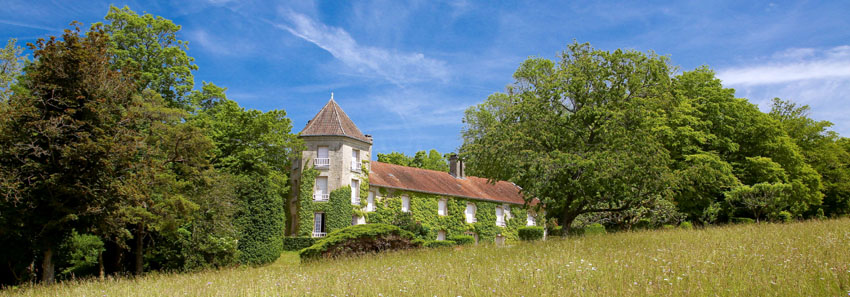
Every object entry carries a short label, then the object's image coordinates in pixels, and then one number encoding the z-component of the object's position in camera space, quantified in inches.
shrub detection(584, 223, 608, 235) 1378.0
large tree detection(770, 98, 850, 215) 1486.2
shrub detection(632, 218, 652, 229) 1176.4
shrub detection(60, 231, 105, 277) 907.4
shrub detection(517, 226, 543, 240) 1492.5
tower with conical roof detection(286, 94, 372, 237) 1408.7
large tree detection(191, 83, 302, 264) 1078.4
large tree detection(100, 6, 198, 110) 1198.3
